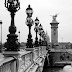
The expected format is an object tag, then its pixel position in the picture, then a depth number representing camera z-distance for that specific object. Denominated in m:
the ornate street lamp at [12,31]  10.96
